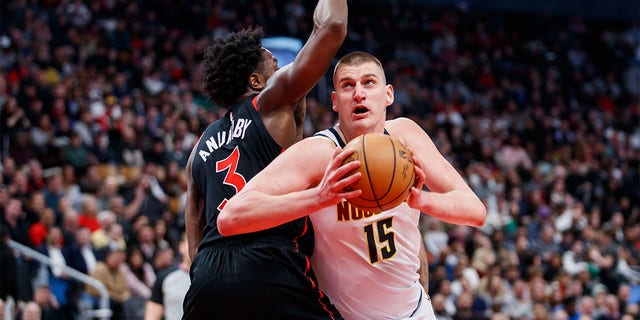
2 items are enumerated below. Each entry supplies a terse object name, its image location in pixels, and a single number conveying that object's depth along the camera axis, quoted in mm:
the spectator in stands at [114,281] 9320
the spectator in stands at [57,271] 9102
